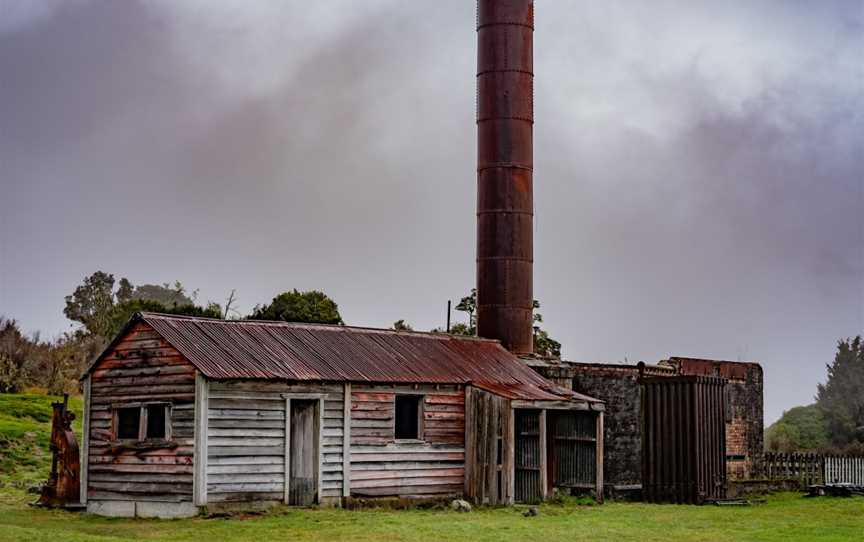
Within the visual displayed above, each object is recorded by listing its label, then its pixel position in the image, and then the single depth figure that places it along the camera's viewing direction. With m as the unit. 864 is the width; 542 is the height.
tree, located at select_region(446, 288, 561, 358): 55.53
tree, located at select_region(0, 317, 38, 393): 50.41
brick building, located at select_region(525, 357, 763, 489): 33.38
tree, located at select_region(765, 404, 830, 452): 59.09
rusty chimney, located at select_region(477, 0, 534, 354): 38.19
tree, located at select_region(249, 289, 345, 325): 52.69
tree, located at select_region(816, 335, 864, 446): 60.28
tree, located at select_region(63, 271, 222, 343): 57.84
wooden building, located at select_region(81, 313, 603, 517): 25.66
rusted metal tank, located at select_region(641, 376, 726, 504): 31.48
